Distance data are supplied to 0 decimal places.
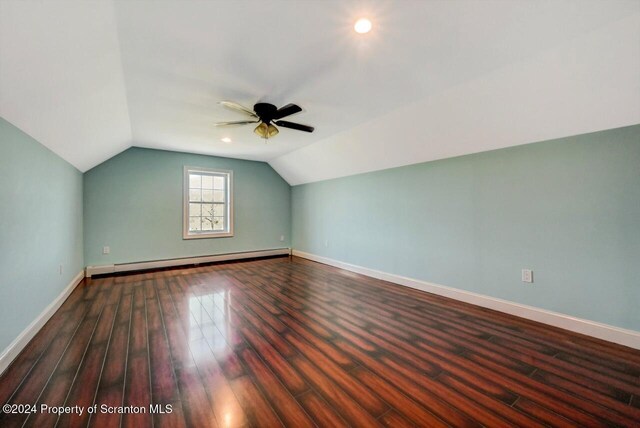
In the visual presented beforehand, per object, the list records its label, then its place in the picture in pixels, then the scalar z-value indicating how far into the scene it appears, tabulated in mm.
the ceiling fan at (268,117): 2625
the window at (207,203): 5496
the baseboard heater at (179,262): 4582
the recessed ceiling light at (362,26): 1669
